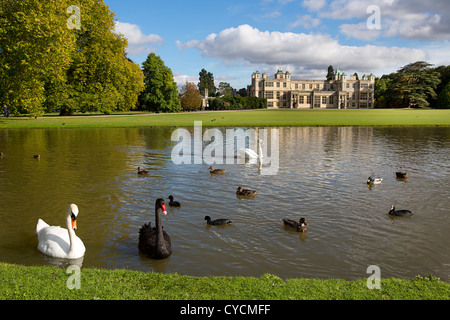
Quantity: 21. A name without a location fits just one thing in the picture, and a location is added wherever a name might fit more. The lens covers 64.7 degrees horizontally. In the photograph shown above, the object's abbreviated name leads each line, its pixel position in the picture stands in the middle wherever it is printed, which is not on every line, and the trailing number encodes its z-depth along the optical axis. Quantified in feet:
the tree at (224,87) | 615.24
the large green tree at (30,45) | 87.55
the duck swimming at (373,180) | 42.78
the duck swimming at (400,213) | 31.22
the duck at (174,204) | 34.14
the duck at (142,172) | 47.96
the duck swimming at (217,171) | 49.62
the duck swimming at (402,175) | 46.44
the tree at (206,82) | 516.32
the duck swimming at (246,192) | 37.58
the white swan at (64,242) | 22.30
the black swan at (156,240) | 22.89
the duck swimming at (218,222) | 29.04
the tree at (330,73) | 500.33
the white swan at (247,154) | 60.34
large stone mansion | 413.80
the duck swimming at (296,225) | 27.48
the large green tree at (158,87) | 253.24
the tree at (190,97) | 315.37
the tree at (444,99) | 285.02
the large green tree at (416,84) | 305.73
